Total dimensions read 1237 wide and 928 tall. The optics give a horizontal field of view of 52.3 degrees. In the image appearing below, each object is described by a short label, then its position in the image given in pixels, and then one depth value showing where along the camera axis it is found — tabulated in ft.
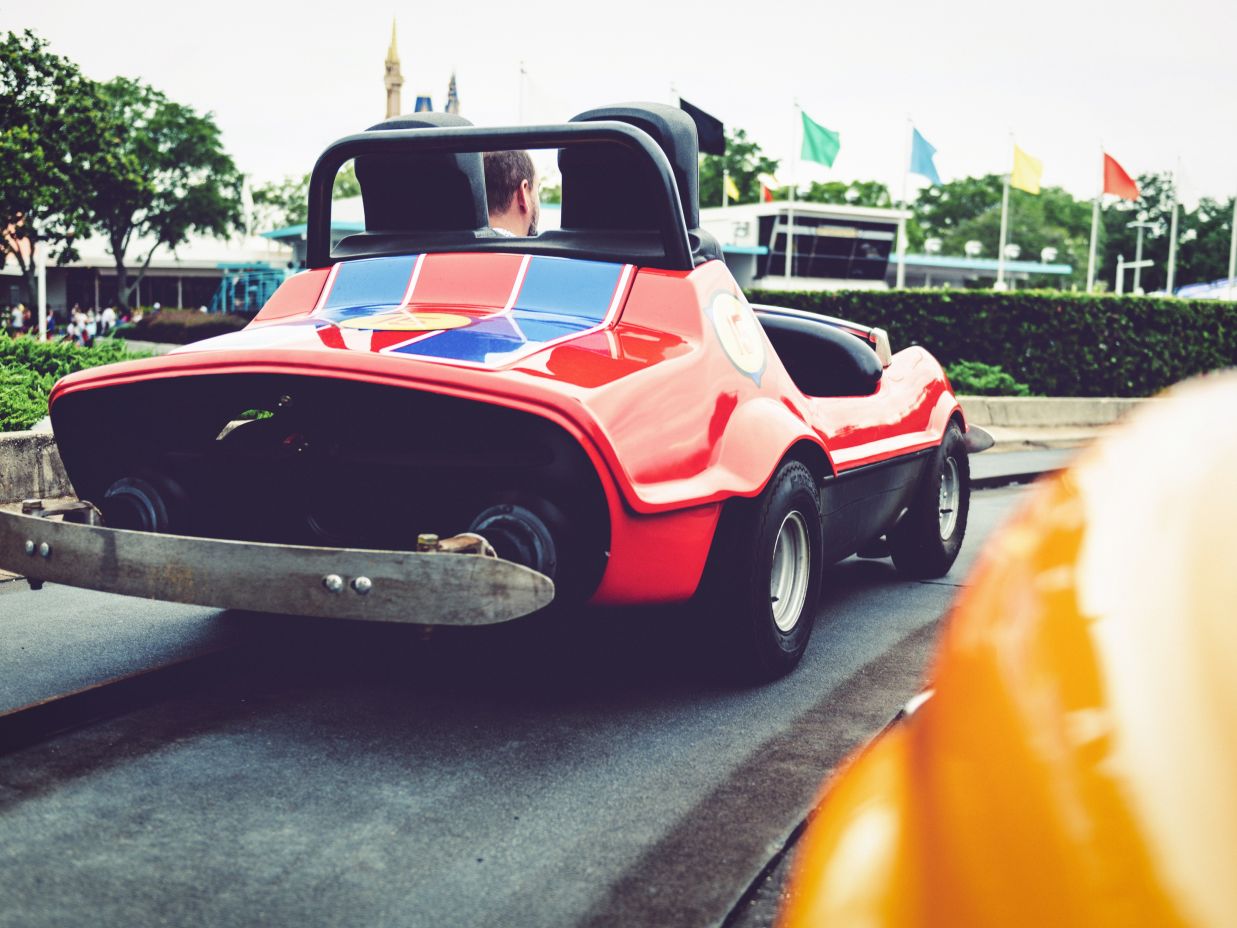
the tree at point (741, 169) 257.55
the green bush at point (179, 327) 114.32
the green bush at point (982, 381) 58.54
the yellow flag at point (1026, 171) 96.73
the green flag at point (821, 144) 99.40
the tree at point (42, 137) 69.97
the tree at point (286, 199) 236.22
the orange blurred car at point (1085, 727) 3.29
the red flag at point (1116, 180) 95.14
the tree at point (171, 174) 149.28
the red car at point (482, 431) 10.40
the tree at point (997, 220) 315.17
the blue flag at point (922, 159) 97.35
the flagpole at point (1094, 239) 103.06
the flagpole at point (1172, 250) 157.69
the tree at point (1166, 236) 262.47
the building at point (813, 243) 191.21
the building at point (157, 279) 197.16
